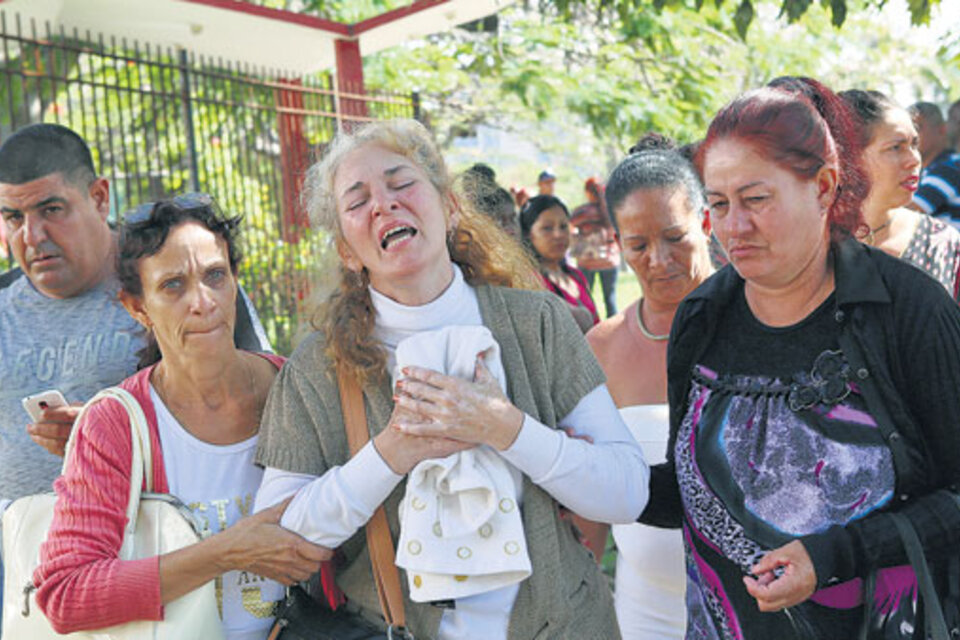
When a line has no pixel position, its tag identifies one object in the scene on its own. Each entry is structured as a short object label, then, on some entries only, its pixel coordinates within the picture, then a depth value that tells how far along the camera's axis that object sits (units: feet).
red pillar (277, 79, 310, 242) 31.40
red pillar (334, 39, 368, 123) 32.27
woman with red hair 7.06
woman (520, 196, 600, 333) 21.48
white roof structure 26.66
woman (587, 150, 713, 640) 11.10
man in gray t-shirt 10.37
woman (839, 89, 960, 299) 13.05
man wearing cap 38.14
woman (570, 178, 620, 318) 33.27
